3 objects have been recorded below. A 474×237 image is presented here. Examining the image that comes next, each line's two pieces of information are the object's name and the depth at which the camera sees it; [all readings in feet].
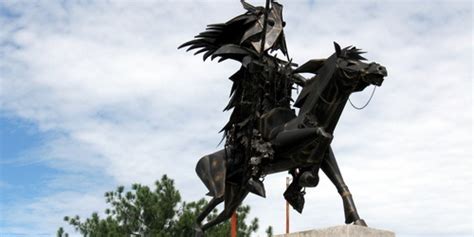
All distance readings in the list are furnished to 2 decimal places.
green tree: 67.97
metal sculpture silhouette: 28.68
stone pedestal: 26.30
